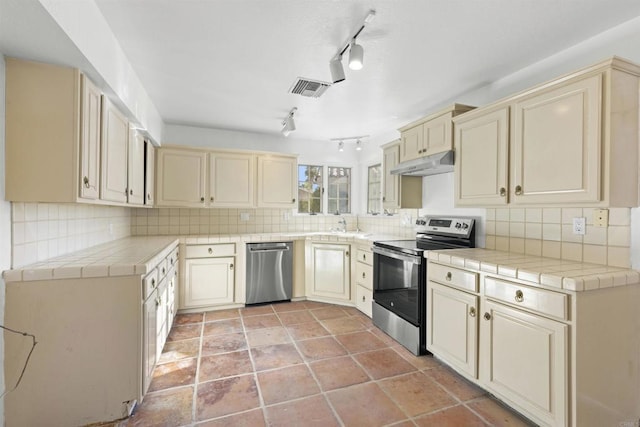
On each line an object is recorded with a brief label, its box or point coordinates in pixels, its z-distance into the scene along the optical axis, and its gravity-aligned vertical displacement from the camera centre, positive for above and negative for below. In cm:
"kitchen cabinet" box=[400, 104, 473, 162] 256 +75
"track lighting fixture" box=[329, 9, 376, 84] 170 +95
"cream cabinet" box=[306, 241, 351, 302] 374 -74
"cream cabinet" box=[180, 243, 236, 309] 347 -75
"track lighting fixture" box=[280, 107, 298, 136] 332 +102
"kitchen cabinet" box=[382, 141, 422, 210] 338 +31
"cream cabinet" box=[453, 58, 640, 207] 158 +44
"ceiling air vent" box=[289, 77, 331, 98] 254 +112
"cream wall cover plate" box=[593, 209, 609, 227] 179 -1
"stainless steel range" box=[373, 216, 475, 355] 249 -56
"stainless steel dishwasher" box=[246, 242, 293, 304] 374 -75
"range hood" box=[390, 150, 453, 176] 254 +45
